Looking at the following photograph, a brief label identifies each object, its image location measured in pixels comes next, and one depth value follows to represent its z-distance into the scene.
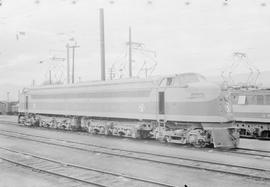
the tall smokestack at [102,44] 27.92
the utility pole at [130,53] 38.03
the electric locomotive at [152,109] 16.62
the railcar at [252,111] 21.87
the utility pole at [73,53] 46.19
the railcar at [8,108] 56.71
